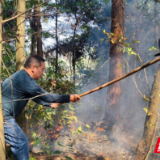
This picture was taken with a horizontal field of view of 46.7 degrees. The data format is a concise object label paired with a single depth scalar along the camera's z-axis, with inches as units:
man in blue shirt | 104.0
